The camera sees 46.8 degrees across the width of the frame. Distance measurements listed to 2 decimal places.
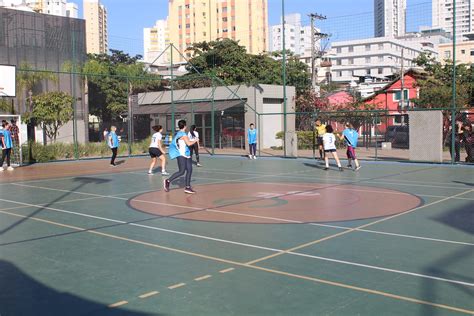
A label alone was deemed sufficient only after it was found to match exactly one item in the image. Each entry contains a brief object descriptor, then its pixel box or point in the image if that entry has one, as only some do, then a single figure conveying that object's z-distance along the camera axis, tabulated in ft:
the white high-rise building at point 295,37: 519.19
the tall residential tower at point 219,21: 433.89
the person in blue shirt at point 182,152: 44.14
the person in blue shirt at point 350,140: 63.36
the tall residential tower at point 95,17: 617.62
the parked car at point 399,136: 115.85
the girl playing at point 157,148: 60.23
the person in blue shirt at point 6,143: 68.23
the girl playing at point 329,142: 62.24
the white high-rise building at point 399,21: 636.48
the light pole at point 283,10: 89.61
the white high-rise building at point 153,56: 384.47
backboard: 80.18
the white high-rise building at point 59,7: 378.53
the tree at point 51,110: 133.18
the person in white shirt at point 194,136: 63.62
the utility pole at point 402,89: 171.59
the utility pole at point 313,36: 153.69
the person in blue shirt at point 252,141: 84.48
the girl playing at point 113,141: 74.28
